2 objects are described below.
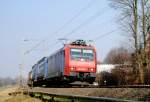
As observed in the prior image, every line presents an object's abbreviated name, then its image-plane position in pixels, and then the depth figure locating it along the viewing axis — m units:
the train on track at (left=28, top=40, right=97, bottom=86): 29.55
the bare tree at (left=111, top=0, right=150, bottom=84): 39.22
